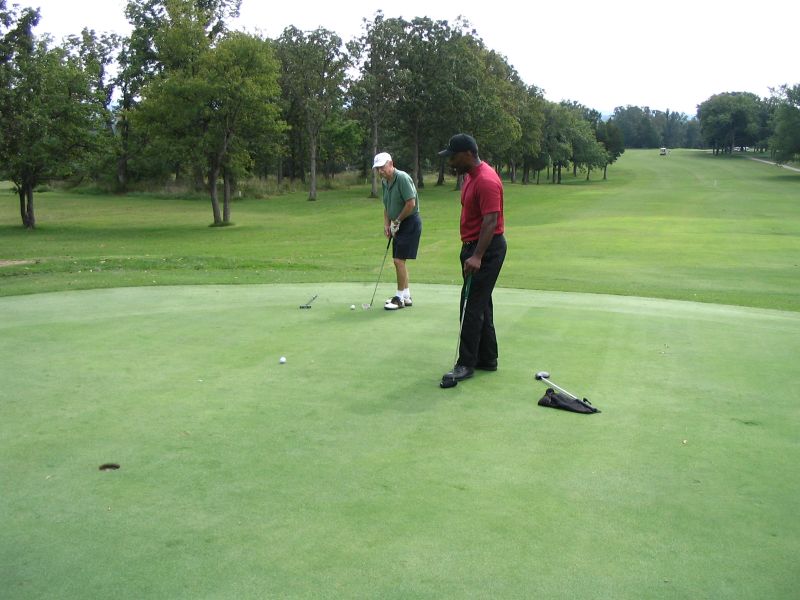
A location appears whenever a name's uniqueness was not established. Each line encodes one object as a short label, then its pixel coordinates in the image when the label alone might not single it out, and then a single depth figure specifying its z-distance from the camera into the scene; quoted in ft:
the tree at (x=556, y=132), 272.51
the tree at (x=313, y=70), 166.50
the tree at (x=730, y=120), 390.01
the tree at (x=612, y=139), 318.65
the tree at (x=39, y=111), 101.30
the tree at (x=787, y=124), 253.44
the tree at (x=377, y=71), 176.04
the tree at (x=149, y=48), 111.65
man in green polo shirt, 30.48
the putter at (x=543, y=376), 19.26
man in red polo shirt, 20.13
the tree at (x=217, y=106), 107.76
